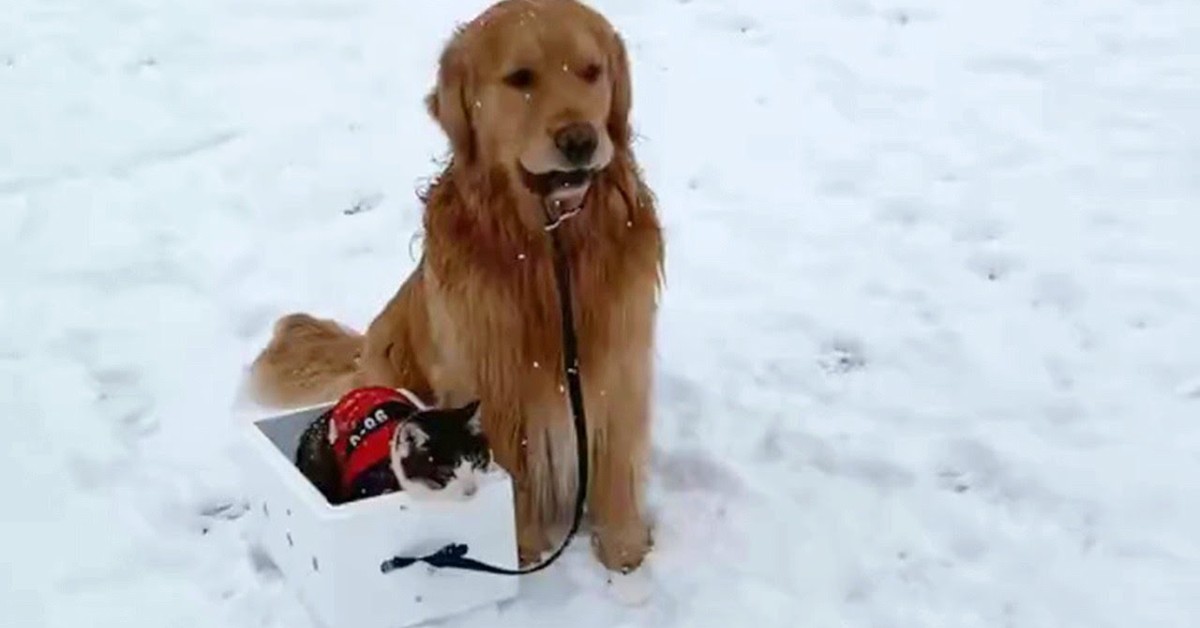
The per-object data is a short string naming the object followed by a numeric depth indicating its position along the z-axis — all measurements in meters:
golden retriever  3.13
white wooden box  3.11
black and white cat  3.12
